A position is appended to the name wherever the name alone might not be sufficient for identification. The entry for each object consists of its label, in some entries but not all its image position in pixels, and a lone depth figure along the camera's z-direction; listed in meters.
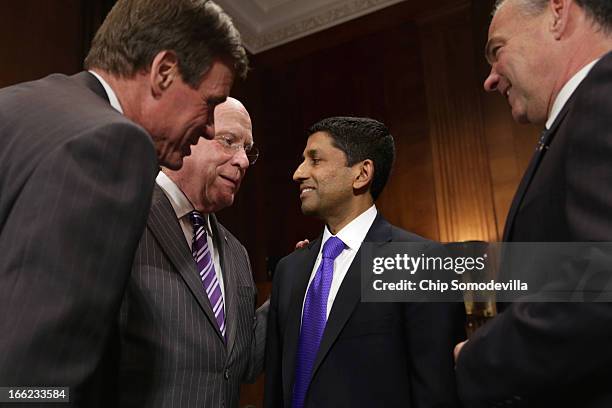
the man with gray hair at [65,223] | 0.77
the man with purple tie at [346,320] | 1.57
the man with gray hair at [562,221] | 0.85
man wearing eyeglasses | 1.35
